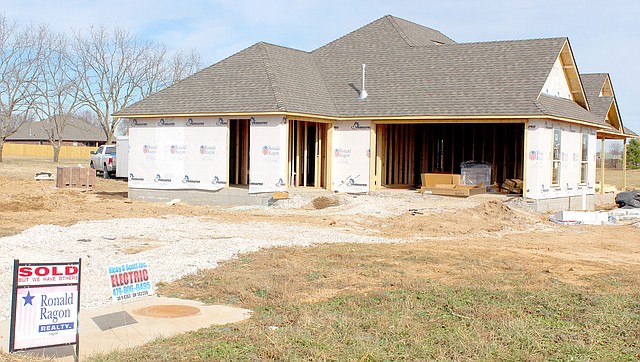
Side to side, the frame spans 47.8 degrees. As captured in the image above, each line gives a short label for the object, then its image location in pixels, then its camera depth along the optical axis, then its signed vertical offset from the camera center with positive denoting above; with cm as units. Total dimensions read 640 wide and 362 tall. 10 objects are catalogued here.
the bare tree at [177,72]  6862 +841
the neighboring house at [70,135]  9788 +324
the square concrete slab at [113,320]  823 -189
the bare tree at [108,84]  6431 +674
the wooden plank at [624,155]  3419 +60
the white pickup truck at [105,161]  3988 -10
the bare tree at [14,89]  5888 +569
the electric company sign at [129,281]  755 -129
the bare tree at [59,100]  6194 +515
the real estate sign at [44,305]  651 -135
